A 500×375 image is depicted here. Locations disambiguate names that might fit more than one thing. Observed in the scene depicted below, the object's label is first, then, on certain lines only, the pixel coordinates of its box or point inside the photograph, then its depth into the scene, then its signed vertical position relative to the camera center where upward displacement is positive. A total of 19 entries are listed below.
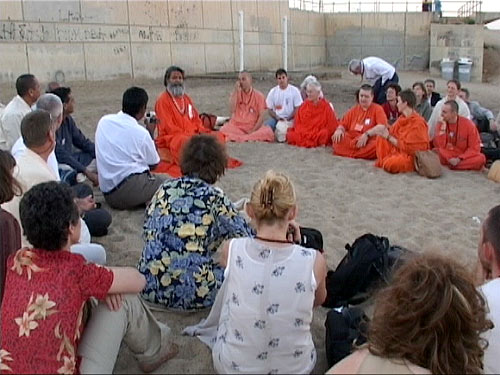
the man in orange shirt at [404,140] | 6.93 -1.10
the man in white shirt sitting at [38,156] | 3.42 -0.58
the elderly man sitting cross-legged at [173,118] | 6.96 -0.77
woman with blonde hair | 2.40 -0.95
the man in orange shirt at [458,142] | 6.98 -1.14
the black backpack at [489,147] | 7.18 -1.27
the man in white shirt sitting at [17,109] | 5.33 -0.46
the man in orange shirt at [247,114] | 8.74 -0.94
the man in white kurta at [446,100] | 7.57 -0.80
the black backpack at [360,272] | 3.57 -1.33
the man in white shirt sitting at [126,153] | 5.15 -0.84
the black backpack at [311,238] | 3.82 -1.21
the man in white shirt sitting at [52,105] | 4.83 -0.39
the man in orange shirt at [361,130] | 7.62 -1.07
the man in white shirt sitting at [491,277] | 2.31 -0.95
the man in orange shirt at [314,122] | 8.39 -1.02
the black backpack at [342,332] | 2.77 -1.33
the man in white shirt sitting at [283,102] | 9.05 -0.79
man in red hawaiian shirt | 2.12 -0.85
